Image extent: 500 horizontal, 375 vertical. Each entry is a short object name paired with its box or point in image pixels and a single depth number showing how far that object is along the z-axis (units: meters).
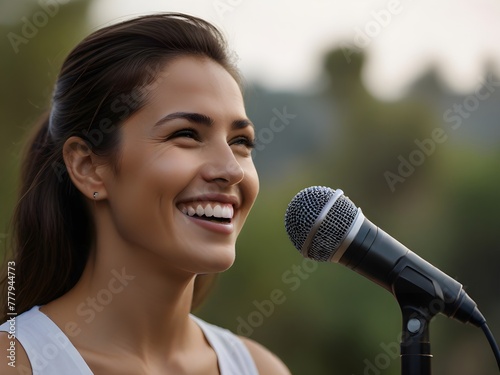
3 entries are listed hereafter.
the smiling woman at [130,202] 2.57
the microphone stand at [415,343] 2.00
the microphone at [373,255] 2.06
